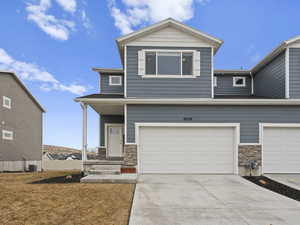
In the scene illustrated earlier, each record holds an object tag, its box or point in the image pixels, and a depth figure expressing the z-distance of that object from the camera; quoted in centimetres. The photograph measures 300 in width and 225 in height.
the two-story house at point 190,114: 928
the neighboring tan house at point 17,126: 1336
